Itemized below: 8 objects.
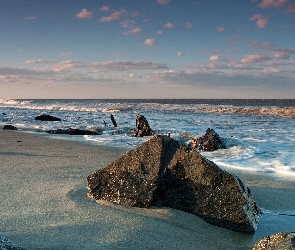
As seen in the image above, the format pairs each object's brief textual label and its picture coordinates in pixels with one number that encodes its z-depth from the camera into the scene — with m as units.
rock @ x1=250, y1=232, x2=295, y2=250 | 2.36
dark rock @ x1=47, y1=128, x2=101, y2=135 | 13.55
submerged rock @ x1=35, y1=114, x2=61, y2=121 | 21.02
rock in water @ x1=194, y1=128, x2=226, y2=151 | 9.50
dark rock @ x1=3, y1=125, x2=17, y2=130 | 14.62
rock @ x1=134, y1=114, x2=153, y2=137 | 13.21
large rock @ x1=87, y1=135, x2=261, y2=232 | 3.71
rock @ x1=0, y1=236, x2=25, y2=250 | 2.14
